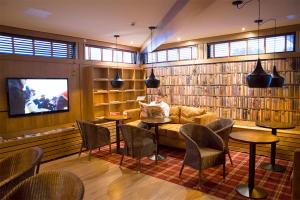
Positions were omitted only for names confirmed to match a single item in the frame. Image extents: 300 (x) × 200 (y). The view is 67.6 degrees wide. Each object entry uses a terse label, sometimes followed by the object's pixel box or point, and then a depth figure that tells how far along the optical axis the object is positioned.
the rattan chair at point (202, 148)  3.36
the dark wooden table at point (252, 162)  3.05
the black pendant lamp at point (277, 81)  4.16
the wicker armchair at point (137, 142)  4.03
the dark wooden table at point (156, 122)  4.49
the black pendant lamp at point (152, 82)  4.67
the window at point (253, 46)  4.97
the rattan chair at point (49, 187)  1.81
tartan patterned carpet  3.27
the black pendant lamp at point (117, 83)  5.30
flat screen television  4.59
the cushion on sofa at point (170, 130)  5.08
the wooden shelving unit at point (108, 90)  5.86
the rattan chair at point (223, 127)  3.89
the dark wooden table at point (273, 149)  3.96
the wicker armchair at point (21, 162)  2.38
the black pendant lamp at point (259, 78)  2.79
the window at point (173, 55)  6.40
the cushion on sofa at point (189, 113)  5.49
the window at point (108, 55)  6.12
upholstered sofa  5.11
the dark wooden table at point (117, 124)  5.06
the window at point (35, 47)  4.56
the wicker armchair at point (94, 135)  4.59
